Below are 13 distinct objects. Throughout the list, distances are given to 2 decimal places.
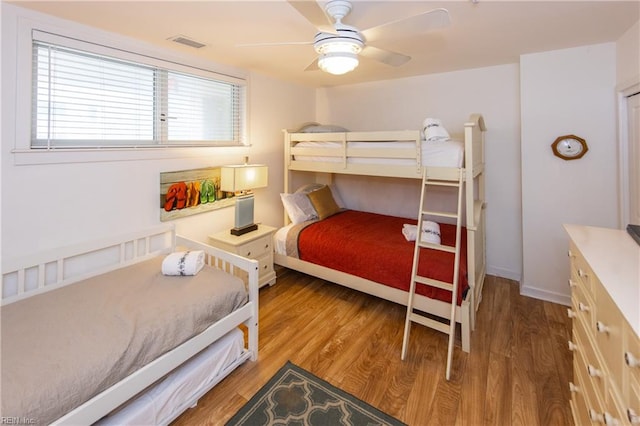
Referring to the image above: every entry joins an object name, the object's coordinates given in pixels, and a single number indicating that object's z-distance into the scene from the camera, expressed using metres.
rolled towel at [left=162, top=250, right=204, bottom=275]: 2.19
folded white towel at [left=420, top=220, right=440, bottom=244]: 2.71
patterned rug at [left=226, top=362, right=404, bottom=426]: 1.73
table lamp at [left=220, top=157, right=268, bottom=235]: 2.99
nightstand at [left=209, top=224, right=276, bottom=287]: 2.94
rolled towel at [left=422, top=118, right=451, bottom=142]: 2.73
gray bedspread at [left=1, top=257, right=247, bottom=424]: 1.23
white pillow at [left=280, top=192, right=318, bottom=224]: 3.58
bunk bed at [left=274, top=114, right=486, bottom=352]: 2.41
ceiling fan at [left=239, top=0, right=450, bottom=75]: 1.54
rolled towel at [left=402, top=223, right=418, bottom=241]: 2.97
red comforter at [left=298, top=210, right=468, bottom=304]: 2.45
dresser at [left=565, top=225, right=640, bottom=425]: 0.96
